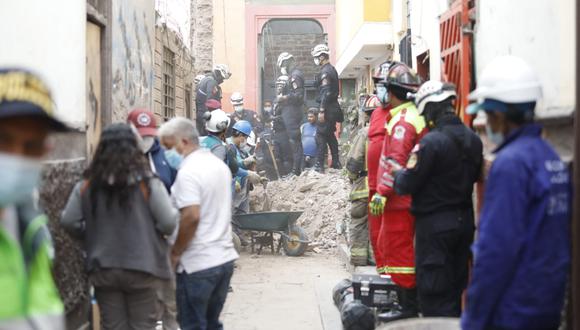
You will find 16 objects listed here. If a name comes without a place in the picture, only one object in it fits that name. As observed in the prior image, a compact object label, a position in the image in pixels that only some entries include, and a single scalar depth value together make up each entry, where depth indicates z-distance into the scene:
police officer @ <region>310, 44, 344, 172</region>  18.41
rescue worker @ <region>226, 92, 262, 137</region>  19.77
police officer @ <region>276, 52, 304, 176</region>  19.97
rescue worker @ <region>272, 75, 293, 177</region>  20.34
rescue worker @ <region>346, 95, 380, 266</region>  9.76
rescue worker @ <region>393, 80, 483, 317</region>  6.00
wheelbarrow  12.64
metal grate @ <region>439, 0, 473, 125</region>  7.47
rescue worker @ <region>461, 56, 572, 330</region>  3.60
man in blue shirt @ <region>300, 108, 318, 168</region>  19.50
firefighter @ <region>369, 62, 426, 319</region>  6.82
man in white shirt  5.76
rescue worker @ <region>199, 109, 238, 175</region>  9.50
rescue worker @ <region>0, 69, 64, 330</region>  2.61
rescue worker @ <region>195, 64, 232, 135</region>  17.14
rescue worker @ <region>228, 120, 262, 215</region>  12.30
